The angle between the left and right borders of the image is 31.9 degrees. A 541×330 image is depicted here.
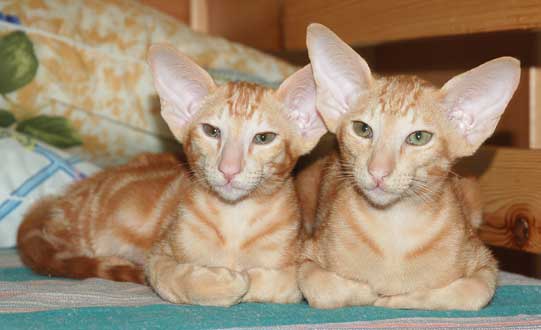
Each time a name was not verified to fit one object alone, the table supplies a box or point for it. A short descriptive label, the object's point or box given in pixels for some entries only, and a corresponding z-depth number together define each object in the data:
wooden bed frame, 0.72
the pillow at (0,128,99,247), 0.81
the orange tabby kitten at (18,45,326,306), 0.60
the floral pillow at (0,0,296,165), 0.88
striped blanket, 0.54
